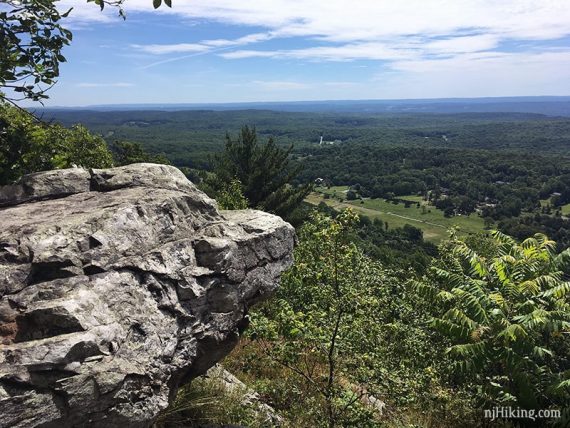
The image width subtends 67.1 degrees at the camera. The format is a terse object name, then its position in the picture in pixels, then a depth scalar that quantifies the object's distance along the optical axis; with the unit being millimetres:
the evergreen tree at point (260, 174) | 29797
